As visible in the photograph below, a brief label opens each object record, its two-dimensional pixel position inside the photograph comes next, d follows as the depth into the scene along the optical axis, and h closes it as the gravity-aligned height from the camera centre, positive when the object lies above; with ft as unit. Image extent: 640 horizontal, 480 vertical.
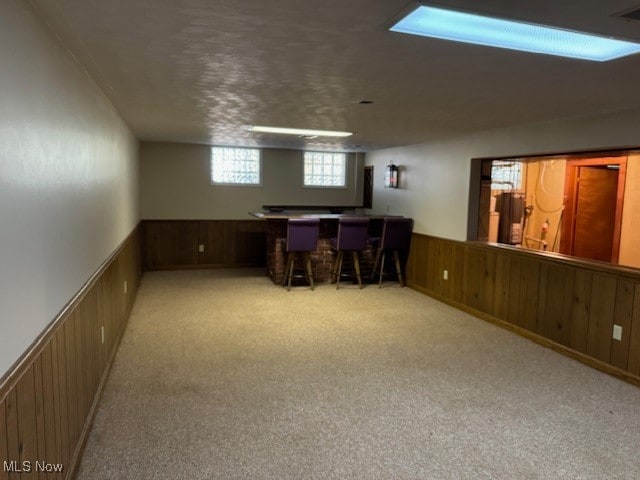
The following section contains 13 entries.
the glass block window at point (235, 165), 25.18 +1.23
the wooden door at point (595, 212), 18.43 -0.76
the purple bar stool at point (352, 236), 20.42 -2.13
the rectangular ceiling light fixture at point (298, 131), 17.19 +2.25
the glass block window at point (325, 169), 27.12 +1.19
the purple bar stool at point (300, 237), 19.51 -2.12
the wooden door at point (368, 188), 26.81 +0.07
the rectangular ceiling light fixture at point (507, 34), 5.92 +2.23
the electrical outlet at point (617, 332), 11.73 -3.60
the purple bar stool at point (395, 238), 20.77 -2.22
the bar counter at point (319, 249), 21.29 -2.94
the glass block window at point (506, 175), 18.57 +0.73
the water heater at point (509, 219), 18.26 -1.09
